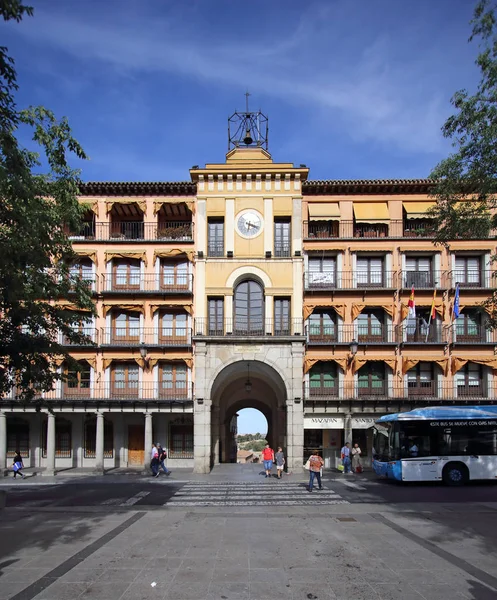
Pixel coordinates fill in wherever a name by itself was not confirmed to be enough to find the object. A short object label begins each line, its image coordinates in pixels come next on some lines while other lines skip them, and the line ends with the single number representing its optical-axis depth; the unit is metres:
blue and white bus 24.86
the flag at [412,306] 31.23
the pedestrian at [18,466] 29.58
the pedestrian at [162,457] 29.22
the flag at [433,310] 32.31
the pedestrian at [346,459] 30.34
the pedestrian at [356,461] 30.88
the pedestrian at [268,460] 28.00
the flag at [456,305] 30.73
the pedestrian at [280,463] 27.10
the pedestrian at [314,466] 22.05
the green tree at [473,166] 15.18
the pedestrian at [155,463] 28.84
